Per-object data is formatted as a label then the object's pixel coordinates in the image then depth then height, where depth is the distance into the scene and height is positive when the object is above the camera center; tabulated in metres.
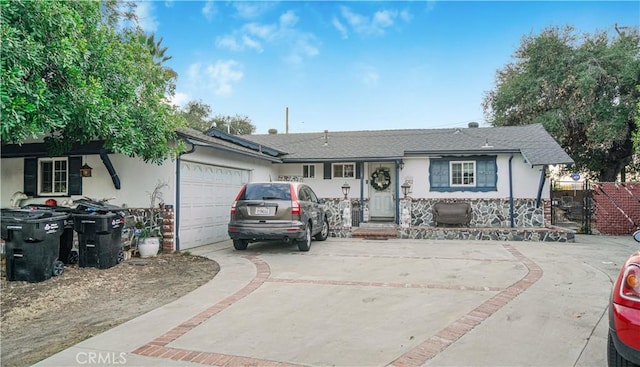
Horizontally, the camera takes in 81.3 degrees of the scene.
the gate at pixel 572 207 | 13.62 -0.67
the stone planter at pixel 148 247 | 8.21 -1.16
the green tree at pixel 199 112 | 34.97 +7.99
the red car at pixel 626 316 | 2.28 -0.79
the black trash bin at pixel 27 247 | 5.98 -0.86
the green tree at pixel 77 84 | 5.23 +1.91
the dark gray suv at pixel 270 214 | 8.31 -0.47
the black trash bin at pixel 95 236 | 6.96 -0.79
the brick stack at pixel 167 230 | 8.86 -0.86
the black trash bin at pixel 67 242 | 7.10 -0.92
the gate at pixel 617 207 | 13.20 -0.54
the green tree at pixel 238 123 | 37.56 +7.34
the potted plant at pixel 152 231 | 8.23 -0.85
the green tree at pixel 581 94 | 16.77 +4.80
